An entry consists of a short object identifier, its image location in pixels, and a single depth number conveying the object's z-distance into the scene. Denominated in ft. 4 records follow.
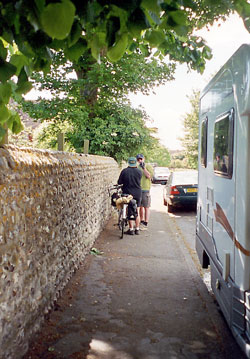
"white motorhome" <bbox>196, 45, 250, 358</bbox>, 11.80
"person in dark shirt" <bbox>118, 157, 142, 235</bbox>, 34.24
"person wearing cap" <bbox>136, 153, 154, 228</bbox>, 36.89
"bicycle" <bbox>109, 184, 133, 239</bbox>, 33.45
